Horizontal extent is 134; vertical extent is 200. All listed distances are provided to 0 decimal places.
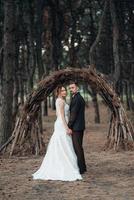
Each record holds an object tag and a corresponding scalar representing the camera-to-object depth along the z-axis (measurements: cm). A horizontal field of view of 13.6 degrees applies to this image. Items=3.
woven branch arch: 1522
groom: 1166
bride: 1127
